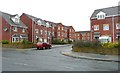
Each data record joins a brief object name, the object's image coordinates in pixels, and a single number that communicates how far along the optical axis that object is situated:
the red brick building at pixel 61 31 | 35.37
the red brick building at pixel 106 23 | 19.85
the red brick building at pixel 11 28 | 21.88
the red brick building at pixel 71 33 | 41.56
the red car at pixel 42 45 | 16.02
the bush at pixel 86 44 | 11.20
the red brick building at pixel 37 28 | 26.47
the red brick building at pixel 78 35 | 50.39
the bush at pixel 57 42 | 29.79
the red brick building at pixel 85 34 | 48.33
